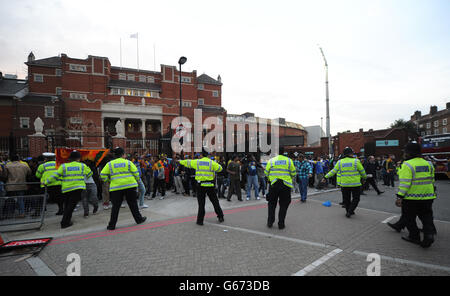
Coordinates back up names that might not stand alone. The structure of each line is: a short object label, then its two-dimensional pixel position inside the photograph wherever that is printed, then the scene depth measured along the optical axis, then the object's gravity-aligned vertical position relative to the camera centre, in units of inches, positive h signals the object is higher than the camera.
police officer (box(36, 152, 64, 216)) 262.6 -29.5
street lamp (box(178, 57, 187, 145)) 470.5 +190.3
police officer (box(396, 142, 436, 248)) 156.5 -36.3
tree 2124.1 +211.2
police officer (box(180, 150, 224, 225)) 217.3 -37.7
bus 611.8 -22.7
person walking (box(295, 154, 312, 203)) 333.7 -45.8
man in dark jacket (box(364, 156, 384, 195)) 444.5 -45.8
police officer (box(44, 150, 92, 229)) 218.5 -36.3
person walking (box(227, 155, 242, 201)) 350.0 -50.5
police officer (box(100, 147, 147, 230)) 205.8 -34.1
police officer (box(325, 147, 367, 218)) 239.0 -36.3
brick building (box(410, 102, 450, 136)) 1909.4 +218.5
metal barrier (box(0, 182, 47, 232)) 205.8 -62.7
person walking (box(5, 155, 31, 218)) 256.8 -32.9
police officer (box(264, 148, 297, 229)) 206.1 -38.6
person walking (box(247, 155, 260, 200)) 356.2 -51.6
